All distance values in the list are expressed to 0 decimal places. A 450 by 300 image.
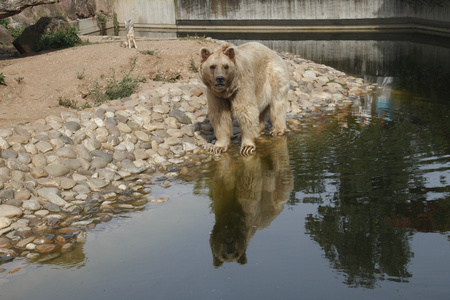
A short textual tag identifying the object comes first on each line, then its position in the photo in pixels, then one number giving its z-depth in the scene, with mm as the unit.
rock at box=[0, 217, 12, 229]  6980
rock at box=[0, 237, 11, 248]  6591
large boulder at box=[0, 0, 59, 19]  13570
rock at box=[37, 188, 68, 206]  7727
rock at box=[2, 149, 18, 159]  8341
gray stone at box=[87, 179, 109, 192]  8289
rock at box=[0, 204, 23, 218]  7223
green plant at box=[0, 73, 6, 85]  11331
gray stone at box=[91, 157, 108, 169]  8875
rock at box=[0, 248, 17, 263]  6348
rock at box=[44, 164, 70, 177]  8385
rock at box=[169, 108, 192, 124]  10805
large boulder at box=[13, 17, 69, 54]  15984
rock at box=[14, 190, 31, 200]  7645
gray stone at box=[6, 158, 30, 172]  8164
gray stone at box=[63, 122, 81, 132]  9516
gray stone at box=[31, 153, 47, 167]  8492
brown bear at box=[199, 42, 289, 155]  8727
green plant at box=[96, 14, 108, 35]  29634
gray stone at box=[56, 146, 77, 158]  8836
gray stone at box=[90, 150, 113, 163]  9109
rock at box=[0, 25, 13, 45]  18156
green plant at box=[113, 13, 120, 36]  31309
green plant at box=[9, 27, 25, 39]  19000
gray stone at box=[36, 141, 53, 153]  8797
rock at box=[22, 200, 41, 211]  7477
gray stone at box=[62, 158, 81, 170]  8633
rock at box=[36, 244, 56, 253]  6524
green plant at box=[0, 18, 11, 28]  20000
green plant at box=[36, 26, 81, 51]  15883
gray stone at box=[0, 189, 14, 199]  7530
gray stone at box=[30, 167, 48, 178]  8250
